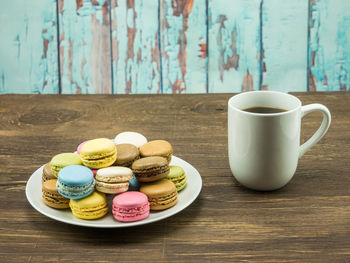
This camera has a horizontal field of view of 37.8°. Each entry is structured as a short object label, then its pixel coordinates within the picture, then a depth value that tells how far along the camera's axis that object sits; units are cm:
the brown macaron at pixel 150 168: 73
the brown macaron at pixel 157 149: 78
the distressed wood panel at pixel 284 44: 209
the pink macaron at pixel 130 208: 69
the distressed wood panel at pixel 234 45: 209
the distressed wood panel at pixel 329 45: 210
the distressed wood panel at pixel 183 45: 208
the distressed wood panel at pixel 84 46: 211
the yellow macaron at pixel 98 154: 74
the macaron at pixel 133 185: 77
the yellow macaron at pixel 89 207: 70
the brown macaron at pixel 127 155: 76
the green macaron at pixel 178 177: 78
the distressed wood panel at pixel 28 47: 212
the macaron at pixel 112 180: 71
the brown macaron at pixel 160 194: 72
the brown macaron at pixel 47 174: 77
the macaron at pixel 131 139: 83
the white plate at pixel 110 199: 69
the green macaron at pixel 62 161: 74
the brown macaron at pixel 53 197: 72
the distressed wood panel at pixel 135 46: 209
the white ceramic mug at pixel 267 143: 76
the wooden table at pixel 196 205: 66
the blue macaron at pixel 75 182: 69
